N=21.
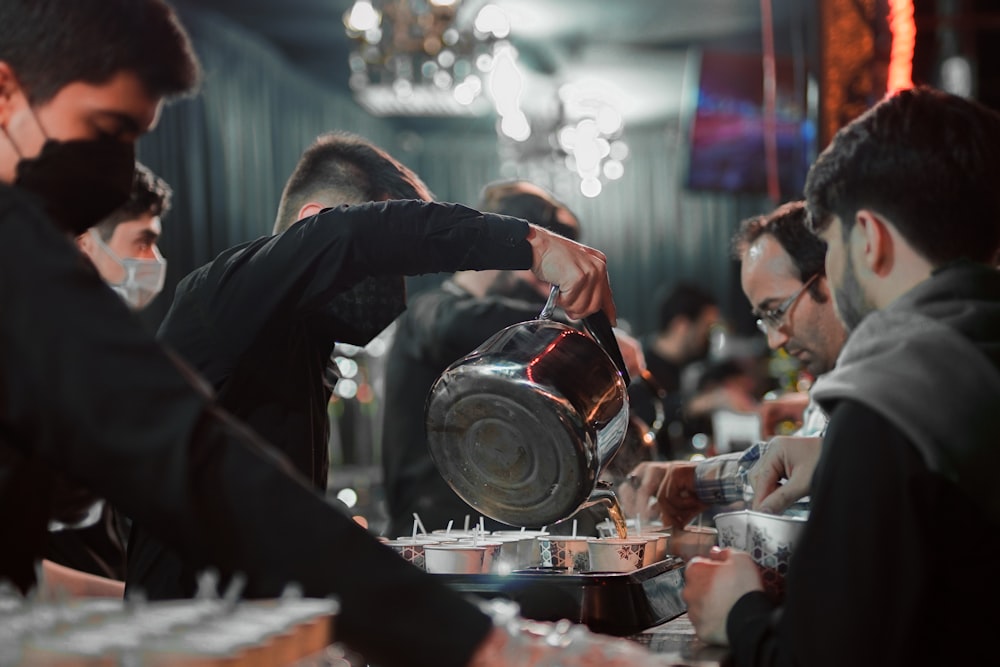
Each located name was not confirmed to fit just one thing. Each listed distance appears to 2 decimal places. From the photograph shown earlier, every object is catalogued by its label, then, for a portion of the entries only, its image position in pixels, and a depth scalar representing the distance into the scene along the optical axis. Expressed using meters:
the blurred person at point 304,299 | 1.79
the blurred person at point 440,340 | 3.23
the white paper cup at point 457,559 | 1.92
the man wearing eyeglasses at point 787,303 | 2.55
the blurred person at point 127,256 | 2.84
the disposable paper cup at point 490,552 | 1.96
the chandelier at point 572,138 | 8.86
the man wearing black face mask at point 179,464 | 1.08
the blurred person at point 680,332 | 6.03
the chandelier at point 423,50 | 6.97
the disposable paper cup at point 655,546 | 2.04
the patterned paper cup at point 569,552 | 1.99
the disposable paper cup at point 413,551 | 2.01
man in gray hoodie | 1.21
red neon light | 4.40
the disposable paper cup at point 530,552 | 2.03
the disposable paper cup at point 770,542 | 1.64
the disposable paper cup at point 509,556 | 2.00
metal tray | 1.78
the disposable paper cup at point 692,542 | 2.30
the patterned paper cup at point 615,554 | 1.95
